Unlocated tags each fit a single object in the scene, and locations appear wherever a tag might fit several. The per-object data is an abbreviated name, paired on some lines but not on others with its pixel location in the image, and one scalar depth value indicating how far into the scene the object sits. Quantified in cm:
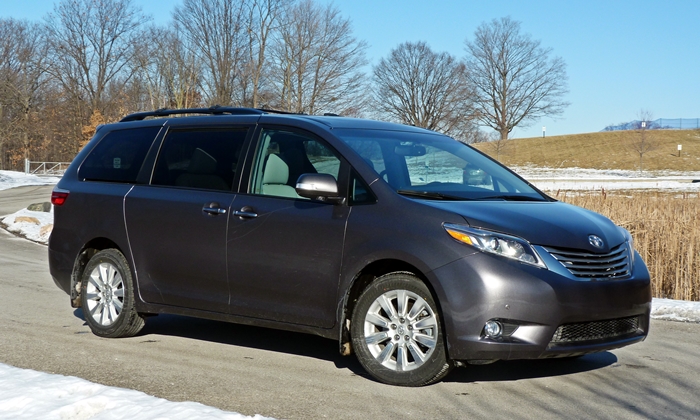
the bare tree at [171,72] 4444
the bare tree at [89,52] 5844
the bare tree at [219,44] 4428
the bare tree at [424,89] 5644
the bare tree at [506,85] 7700
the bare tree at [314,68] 4147
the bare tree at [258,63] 4303
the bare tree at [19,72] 6150
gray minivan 500
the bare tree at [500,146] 6750
